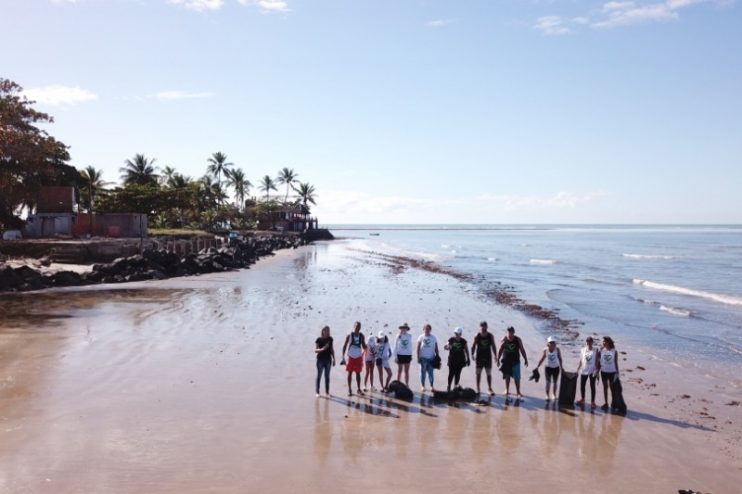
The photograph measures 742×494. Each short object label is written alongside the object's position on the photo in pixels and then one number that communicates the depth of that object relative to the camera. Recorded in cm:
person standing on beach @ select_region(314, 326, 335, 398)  1191
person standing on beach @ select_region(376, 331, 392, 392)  1265
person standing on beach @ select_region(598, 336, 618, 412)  1190
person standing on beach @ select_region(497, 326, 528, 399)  1230
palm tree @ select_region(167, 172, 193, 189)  8231
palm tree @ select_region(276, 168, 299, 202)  11800
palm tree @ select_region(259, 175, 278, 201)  11931
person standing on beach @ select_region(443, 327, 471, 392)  1245
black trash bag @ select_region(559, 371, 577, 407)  1204
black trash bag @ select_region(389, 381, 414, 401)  1214
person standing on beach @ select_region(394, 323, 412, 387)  1283
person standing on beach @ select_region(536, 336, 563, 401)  1223
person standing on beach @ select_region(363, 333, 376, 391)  1262
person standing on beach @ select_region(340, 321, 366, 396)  1234
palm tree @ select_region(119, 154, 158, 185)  8294
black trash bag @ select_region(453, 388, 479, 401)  1220
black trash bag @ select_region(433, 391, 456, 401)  1217
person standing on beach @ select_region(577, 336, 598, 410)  1198
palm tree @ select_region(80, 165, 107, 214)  7041
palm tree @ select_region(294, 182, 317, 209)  11769
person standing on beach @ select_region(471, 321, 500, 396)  1256
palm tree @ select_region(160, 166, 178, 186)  9001
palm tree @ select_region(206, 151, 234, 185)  9913
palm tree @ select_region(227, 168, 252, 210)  10391
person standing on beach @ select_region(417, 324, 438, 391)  1254
